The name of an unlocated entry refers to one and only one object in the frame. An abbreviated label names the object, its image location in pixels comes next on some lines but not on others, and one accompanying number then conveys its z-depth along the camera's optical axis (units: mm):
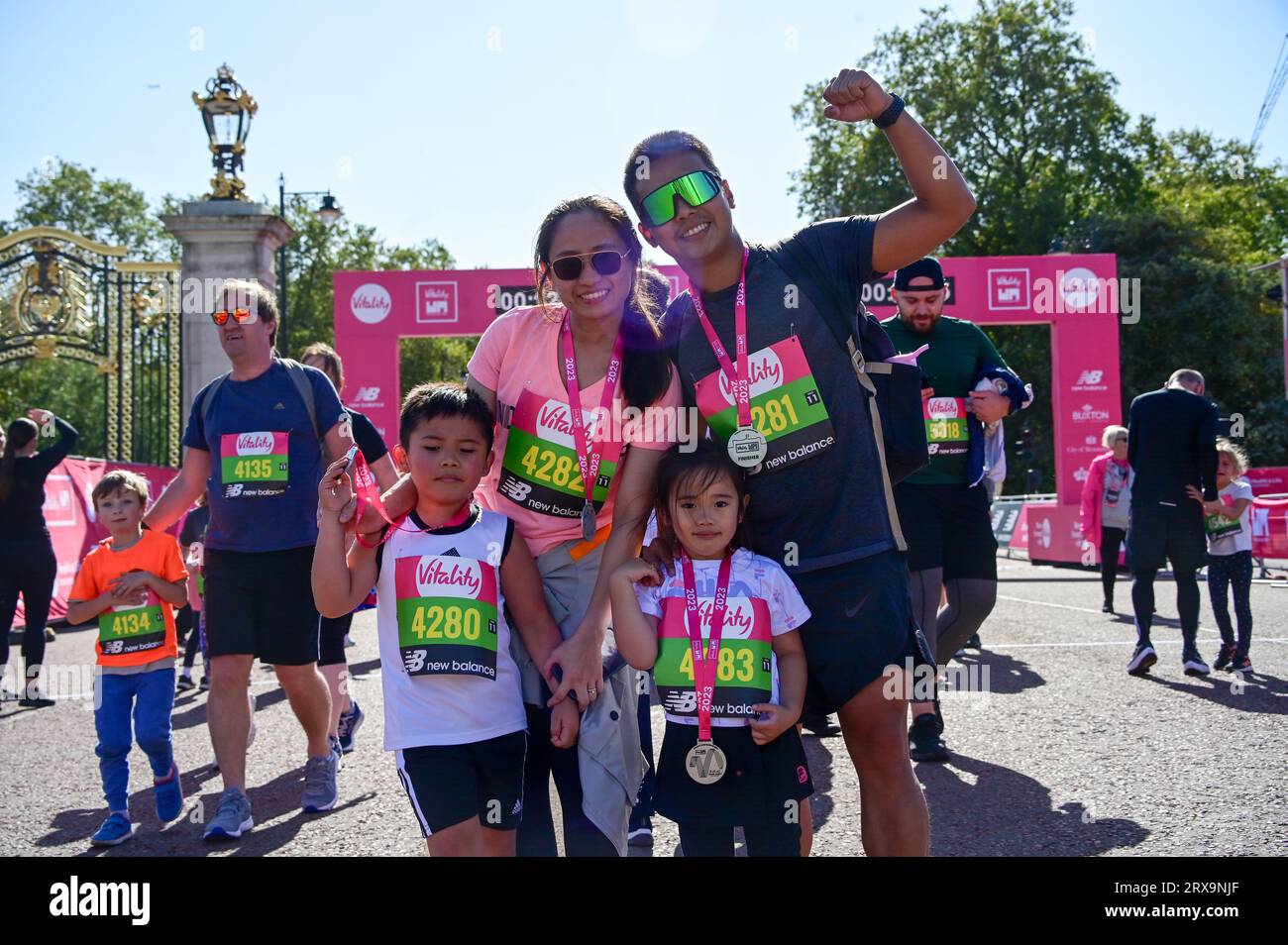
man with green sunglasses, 2625
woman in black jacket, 7695
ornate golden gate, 15266
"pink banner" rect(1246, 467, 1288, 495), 18547
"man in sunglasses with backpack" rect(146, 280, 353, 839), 4426
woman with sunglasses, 2787
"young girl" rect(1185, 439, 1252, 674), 7387
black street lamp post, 24625
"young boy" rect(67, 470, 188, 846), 4398
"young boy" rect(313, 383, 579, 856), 2734
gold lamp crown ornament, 13203
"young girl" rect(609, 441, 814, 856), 2623
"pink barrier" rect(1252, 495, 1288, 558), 15438
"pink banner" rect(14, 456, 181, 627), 11922
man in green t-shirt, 5023
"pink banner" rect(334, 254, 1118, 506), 21000
